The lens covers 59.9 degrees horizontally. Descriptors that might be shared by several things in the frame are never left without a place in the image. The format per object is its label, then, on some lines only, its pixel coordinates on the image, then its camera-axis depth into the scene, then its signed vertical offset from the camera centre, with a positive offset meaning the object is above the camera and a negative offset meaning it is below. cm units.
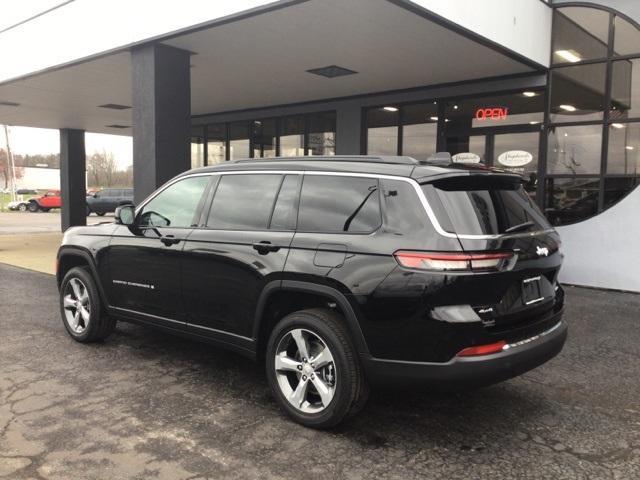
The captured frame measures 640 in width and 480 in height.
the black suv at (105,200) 3181 -74
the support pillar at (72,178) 1852 +29
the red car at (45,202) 3869 -112
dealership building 745 +208
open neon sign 1000 +142
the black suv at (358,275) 318 -55
